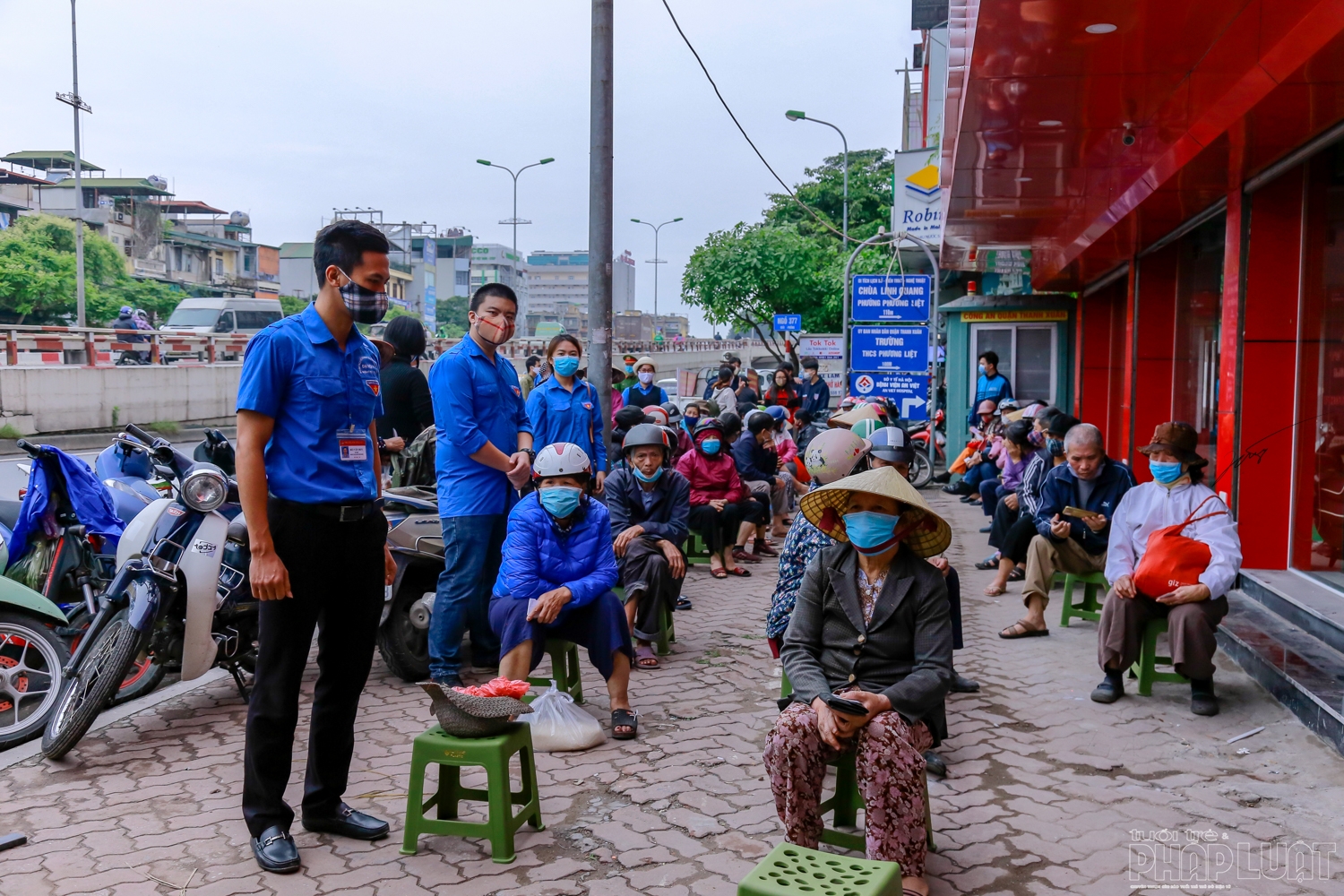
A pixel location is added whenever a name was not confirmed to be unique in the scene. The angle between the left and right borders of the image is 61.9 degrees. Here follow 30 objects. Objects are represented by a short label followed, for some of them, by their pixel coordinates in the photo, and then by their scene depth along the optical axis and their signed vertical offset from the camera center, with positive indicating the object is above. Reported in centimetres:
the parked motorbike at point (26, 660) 499 -132
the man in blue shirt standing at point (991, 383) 1471 -9
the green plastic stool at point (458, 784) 374 -141
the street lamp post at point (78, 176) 2802 +520
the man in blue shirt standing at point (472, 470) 548 -49
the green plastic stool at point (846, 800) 378 -144
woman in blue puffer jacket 496 -95
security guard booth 1616 +48
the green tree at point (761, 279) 2869 +247
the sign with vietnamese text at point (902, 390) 1459 -19
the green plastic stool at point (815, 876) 266 -123
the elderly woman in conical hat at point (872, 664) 333 -93
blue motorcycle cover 552 -69
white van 3275 +156
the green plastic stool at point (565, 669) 525 -143
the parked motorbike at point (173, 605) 465 -103
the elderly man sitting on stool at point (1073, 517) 663 -84
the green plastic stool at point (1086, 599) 693 -139
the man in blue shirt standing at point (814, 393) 1683 -30
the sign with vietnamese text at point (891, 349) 1438 +34
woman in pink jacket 934 -102
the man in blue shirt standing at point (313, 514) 358 -47
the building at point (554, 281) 14238 +1222
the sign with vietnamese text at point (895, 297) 1434 +100
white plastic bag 483 -154
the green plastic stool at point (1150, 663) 538 -139
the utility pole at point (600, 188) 862 +142
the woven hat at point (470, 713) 379 -116
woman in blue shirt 730 -25
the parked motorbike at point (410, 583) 589 -115
